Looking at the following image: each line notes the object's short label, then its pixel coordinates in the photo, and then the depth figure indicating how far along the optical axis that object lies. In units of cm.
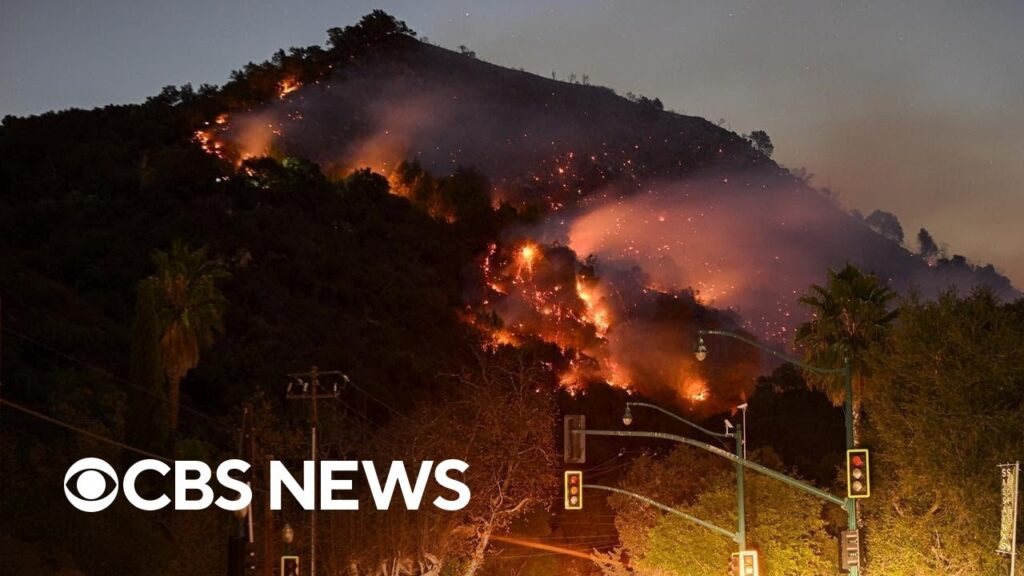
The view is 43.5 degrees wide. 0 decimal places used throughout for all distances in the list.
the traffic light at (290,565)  4216
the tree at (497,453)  5206
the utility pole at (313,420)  4226
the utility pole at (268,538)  3672
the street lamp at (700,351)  3766
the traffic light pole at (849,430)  3309
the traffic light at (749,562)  4316
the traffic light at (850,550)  3322
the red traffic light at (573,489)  3994
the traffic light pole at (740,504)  4375
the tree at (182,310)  6738
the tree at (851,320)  5275
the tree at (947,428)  3972
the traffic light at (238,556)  3334
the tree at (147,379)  6216
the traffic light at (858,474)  3059
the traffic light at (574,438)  3569
